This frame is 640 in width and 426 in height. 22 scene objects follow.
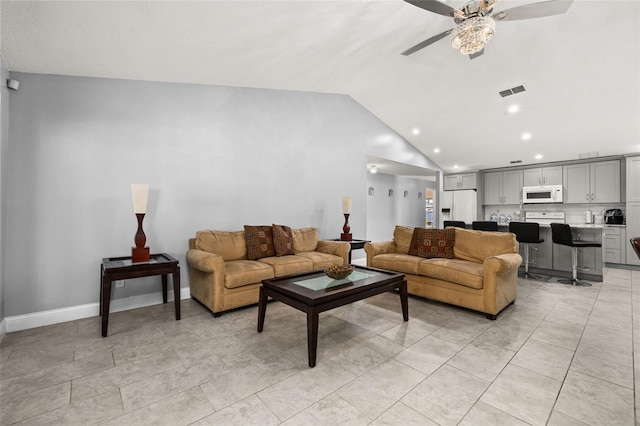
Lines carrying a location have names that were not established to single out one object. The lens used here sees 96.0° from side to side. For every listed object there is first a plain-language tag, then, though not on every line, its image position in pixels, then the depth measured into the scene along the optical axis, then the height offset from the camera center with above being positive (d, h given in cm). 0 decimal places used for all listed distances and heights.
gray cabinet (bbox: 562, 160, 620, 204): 588 +68
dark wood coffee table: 206 -62
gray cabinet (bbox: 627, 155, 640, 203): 548 +67
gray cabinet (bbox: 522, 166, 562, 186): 658 +90
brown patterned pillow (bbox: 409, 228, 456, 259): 365 -37
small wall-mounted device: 259 +118
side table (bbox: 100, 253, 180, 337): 251 -52
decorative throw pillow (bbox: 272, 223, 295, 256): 380 -35
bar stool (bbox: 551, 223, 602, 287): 428 -43
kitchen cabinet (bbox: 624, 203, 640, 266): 543 -23
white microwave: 646 +47
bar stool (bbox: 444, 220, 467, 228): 599 -20
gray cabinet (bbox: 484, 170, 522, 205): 720 +70
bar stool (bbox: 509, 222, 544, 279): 465 -33
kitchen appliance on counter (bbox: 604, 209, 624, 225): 575 -6
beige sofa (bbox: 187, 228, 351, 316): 293 -58
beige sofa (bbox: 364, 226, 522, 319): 287 -62
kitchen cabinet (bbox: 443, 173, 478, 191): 782 +92
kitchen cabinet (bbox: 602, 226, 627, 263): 560 -60
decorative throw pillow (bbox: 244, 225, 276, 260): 362 -35
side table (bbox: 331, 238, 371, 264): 459 -48
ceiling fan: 207 +150
